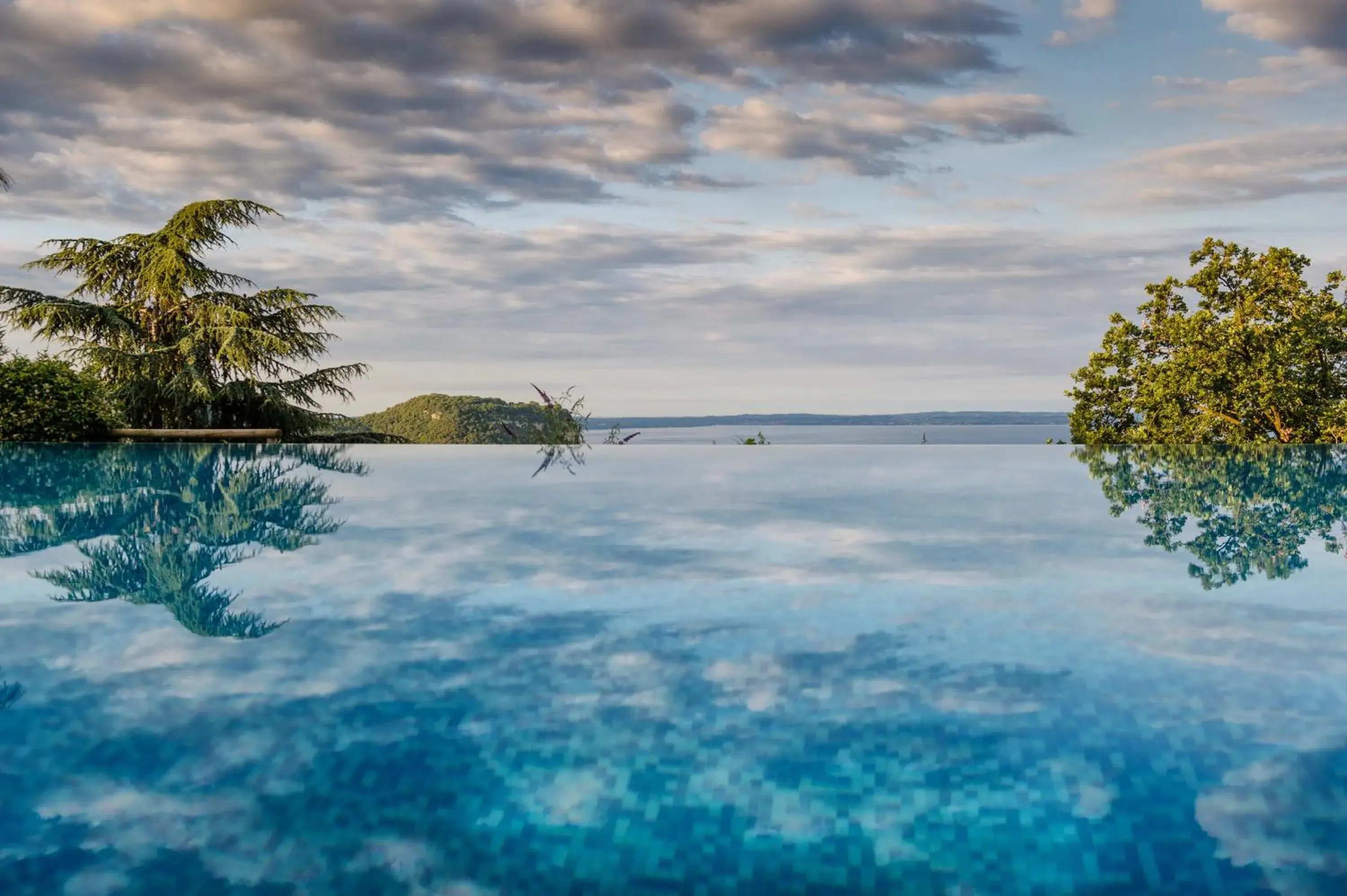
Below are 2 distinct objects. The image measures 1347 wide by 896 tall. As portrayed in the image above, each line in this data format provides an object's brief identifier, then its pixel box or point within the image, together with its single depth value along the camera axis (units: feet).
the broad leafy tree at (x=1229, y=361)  55.47
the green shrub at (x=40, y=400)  51.11
